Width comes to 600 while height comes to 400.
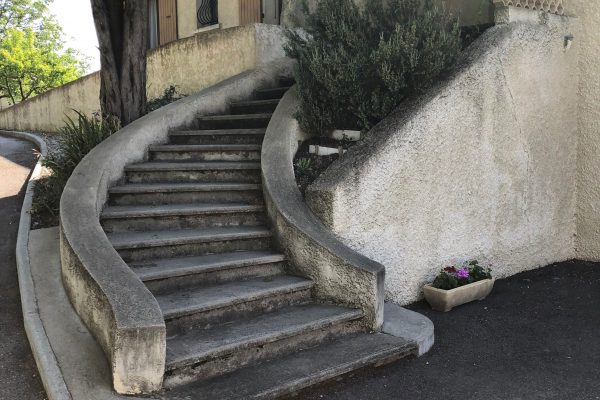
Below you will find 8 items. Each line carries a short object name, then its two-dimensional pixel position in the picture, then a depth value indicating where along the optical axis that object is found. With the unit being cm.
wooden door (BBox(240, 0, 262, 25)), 1010
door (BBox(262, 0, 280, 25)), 998
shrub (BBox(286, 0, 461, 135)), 505
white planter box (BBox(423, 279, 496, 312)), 485
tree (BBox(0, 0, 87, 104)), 2247
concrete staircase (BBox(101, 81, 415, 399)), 342
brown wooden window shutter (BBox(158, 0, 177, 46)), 1227
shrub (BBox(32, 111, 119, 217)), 575
